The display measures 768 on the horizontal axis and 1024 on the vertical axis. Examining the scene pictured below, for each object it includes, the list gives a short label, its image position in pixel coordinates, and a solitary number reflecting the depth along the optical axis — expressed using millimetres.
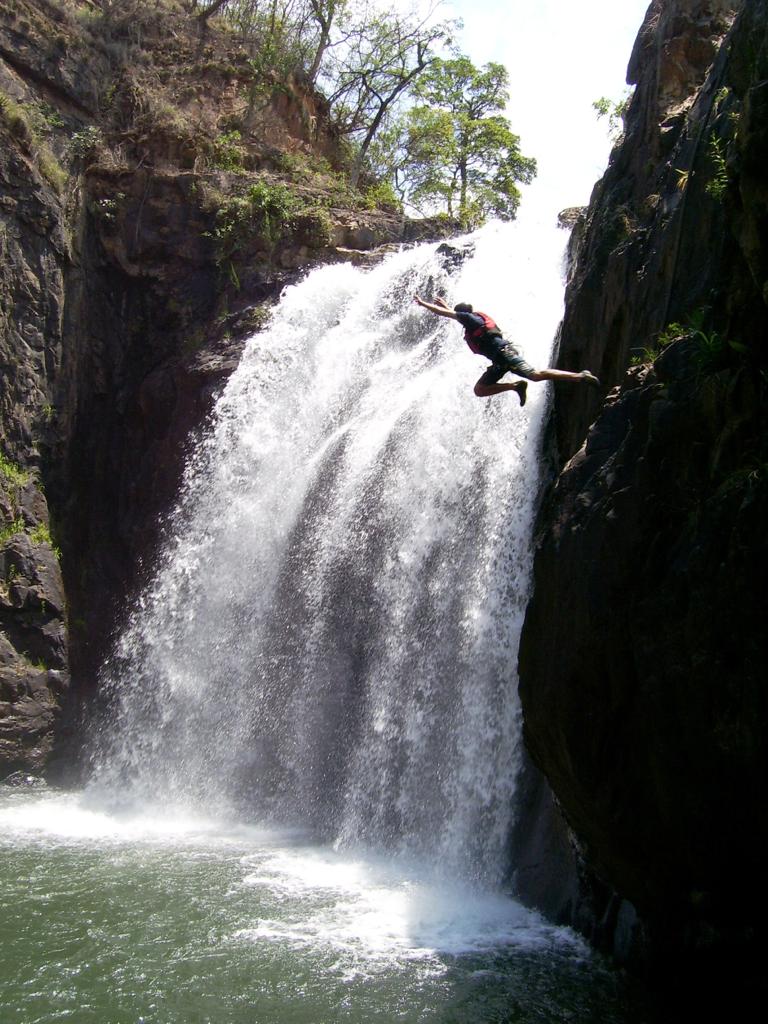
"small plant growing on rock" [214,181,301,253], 18266
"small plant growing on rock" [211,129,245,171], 19875
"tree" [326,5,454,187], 26766
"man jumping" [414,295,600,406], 8547
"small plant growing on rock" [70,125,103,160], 18688
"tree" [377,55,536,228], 31312
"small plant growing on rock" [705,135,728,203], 6496
